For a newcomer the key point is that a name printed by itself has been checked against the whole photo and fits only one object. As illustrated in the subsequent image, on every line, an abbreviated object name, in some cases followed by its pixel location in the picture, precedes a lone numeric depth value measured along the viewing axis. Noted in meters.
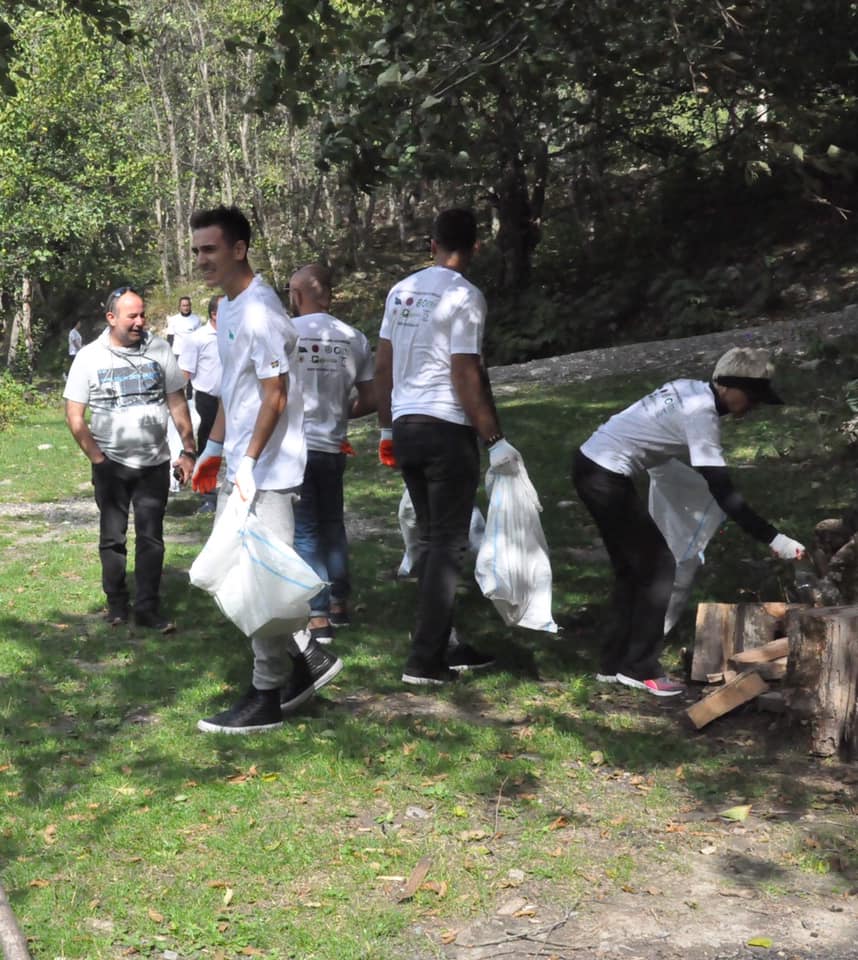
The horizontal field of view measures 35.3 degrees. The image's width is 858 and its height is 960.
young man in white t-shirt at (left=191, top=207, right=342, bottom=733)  5.48
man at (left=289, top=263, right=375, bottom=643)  7.17
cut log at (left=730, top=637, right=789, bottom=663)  6.00
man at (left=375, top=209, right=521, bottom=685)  6.16
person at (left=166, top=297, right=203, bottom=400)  19.55
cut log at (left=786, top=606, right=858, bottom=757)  5.36
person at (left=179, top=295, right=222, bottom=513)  11.20
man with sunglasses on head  7.55
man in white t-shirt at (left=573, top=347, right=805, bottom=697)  5.73
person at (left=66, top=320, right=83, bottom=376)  28.28
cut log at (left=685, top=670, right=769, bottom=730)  5.82
